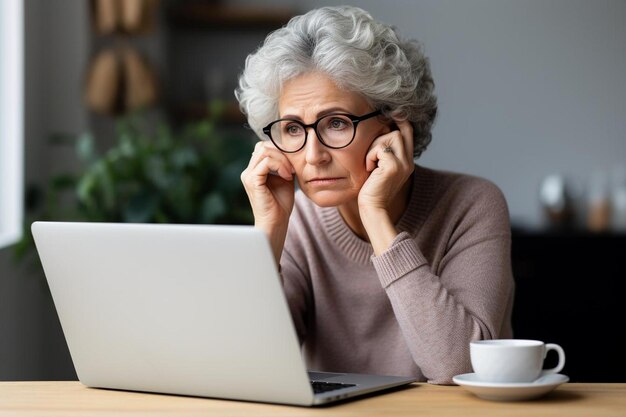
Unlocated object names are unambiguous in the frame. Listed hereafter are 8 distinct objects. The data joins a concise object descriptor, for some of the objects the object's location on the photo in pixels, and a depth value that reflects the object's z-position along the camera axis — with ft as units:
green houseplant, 13.26
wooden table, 6.29
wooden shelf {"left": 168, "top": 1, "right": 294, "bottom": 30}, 18.30
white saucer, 6.38
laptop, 6.20
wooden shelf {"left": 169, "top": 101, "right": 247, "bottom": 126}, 18.40
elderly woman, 7.33
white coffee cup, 6.46
